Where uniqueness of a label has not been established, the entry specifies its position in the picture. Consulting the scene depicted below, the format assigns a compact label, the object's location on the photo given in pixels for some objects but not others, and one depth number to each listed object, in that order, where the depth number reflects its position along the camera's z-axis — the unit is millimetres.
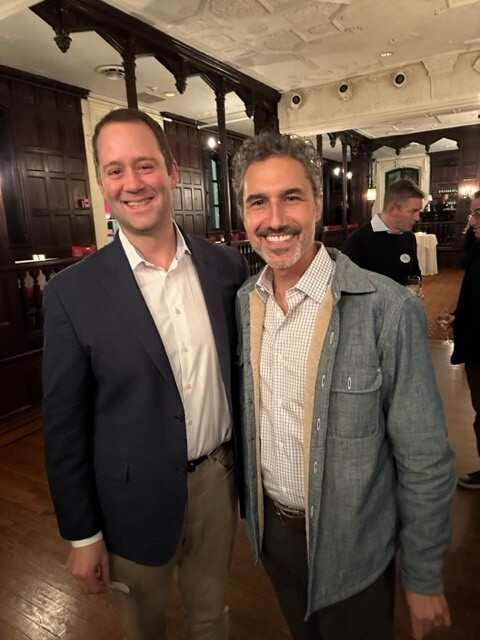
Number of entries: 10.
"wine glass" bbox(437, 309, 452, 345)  2812
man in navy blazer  1196
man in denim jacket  1015
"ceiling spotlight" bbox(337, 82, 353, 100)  7203
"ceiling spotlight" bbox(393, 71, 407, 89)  6742
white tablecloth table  11719
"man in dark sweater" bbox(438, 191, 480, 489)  2570
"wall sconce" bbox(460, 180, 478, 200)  13133
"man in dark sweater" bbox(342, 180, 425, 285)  3363
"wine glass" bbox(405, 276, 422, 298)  3268
